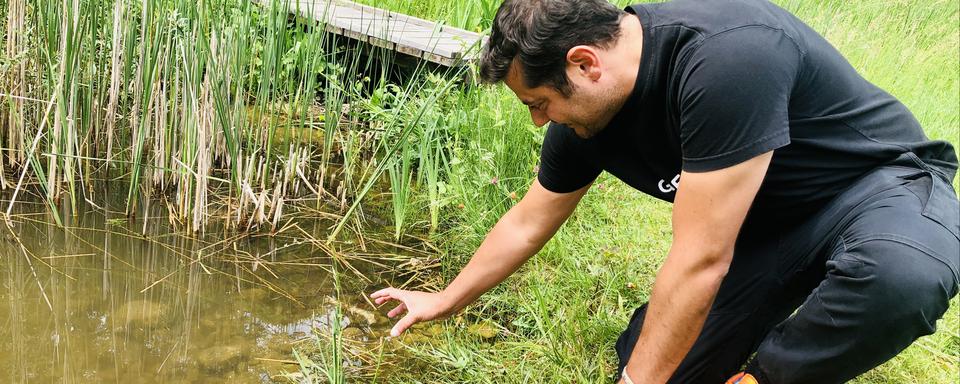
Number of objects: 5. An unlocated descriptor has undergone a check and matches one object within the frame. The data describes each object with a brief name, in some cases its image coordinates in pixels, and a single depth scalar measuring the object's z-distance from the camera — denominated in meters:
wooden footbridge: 4.15
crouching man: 1.67
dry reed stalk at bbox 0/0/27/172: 3.14
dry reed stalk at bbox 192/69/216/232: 3.05
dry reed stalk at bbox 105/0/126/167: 2.93
